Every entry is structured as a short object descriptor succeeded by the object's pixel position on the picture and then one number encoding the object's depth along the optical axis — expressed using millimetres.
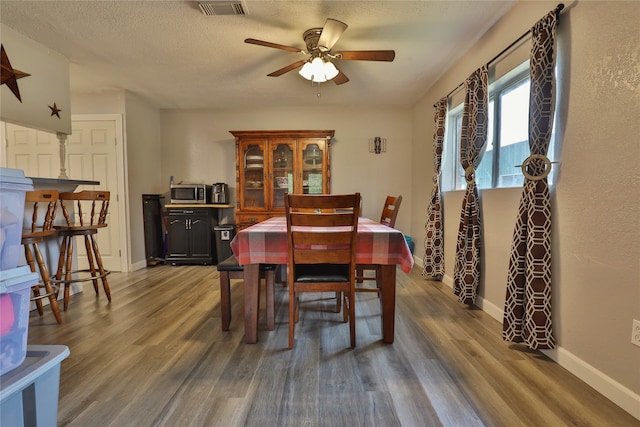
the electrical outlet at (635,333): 1218
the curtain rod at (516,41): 1595
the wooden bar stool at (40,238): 1984
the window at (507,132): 2096
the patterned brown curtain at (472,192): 2354
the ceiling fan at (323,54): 2107
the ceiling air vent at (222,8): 2000
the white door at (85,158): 3660
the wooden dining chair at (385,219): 2008
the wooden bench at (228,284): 1949
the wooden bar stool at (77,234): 2412
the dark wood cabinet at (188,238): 4062
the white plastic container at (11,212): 855
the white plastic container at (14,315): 779
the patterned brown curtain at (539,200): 1622
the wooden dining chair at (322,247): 1617
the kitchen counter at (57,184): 2299
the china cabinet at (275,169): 4129
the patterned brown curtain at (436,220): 3186
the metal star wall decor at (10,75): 2320
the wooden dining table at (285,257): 1782
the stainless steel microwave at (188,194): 4117
